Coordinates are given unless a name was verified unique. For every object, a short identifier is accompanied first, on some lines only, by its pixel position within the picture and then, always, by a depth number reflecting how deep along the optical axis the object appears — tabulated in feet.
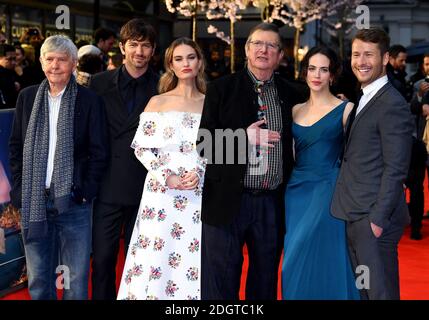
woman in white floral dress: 15.37
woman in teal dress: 14.48
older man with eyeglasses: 14.37
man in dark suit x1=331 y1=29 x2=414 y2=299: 13.07
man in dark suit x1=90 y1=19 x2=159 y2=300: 15.90
